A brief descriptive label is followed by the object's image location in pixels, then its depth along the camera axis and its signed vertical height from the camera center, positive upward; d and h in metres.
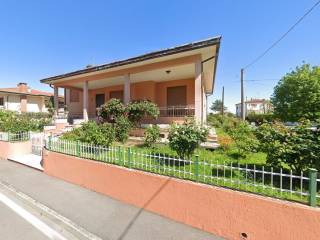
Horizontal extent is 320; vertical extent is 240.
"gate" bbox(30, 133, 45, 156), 9.66 -1.16
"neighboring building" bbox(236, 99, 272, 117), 84.74 +6.21
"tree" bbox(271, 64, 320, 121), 21.12 +2.78
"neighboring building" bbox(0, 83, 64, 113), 27.95 +2.93
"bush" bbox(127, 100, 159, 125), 9.52 +0.38
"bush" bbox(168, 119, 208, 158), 5.09 -0.47
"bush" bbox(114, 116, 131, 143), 8.77 -0.46
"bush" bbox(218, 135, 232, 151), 6.94 -0.85
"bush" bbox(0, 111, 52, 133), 11.88 -0.34
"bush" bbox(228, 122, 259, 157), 5.51 -0.66
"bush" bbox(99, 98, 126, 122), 9.79 +0.41
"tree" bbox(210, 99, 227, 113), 67.57 +4.54
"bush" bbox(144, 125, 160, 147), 7.48 -0.65
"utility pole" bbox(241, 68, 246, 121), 18.98 +1.00
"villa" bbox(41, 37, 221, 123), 8.41 +2.45
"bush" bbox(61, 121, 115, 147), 6.90 -0.55
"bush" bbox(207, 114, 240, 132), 15.03 -0.51
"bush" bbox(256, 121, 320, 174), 3.42 -0.49
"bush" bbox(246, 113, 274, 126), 39.75 +0.49
